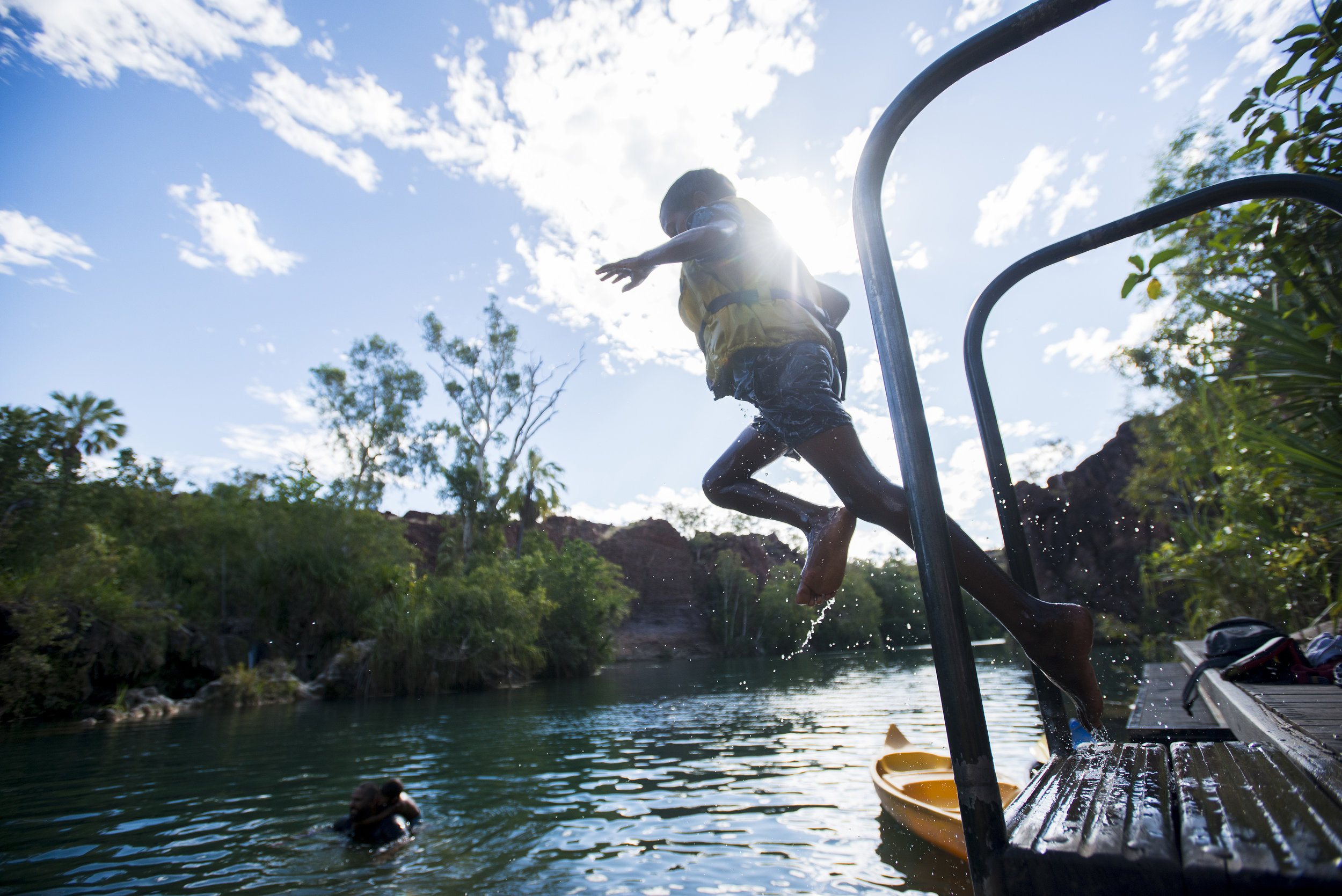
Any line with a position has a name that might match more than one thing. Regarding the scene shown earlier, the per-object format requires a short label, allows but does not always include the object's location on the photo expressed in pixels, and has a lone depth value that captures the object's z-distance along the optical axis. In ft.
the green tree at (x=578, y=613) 98.99
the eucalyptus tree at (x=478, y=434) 99.19
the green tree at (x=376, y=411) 103.35
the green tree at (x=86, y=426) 71.31
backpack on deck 15.70
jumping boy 4.46
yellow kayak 15.62
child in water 19.83
